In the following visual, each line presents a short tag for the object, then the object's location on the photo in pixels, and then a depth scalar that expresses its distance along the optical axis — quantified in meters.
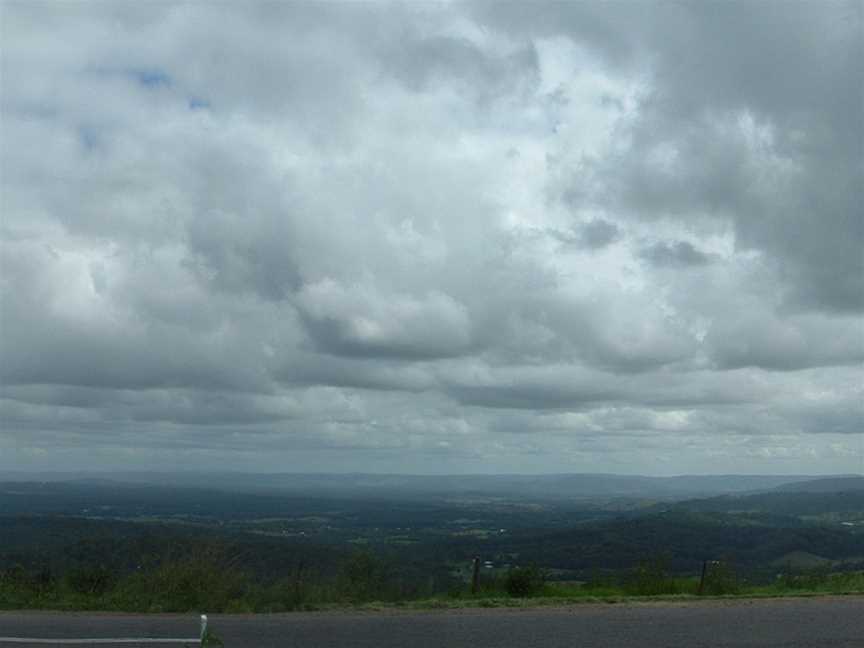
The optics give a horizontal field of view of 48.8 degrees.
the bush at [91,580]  20.81
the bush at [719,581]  22.03
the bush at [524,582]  21.89
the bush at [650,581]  22.18
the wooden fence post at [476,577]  22.02
